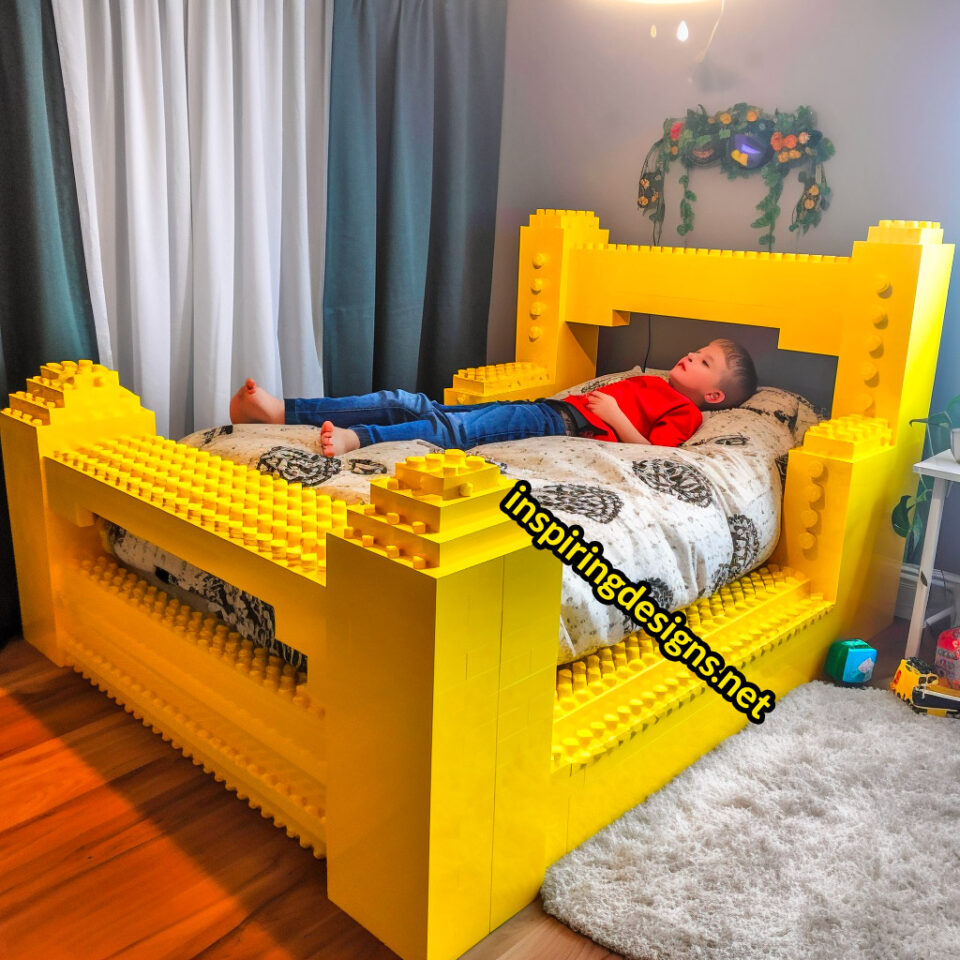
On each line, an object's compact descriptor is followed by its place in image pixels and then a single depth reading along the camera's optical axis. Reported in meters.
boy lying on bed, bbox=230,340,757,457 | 2.14
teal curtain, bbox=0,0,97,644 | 1.93
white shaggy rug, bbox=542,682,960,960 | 1.31
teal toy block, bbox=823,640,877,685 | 2.03
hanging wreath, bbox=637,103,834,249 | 2.45
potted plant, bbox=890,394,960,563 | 2.12
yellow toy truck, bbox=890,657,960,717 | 1.93
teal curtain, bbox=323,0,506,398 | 2.58
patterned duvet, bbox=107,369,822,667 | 1.56
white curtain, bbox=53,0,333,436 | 2.13
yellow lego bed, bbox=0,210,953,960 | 1.16
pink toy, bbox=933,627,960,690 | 1.96
